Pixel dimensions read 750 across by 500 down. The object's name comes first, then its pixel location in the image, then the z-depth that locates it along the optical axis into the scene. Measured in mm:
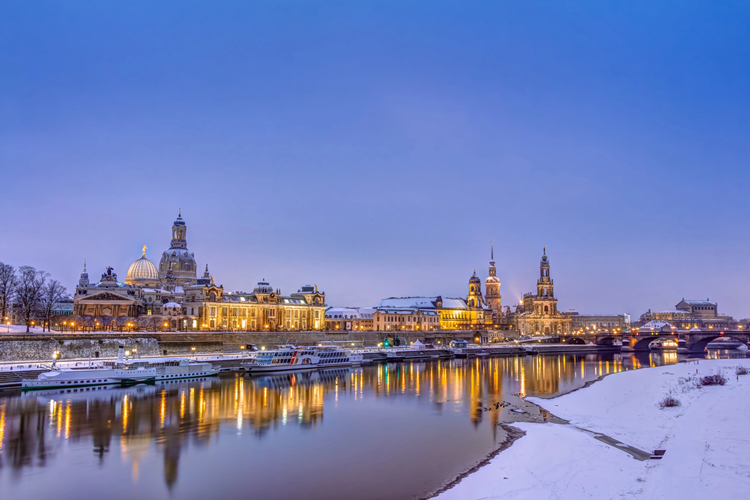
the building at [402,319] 180625
